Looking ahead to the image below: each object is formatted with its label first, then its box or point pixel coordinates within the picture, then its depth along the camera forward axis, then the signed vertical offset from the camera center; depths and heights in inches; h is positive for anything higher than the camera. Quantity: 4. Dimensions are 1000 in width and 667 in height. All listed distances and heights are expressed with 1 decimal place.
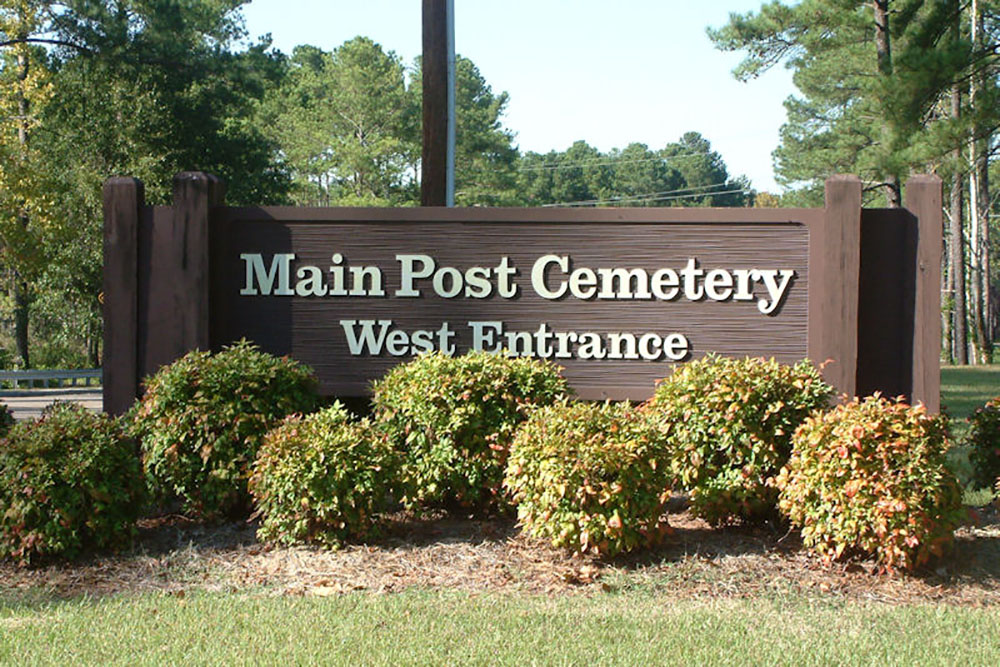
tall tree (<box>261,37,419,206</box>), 2129.7 +417.1
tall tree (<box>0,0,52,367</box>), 990.4 +163.3
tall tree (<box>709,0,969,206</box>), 735.1 +287.4
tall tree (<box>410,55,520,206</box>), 2340.1 +398.8
